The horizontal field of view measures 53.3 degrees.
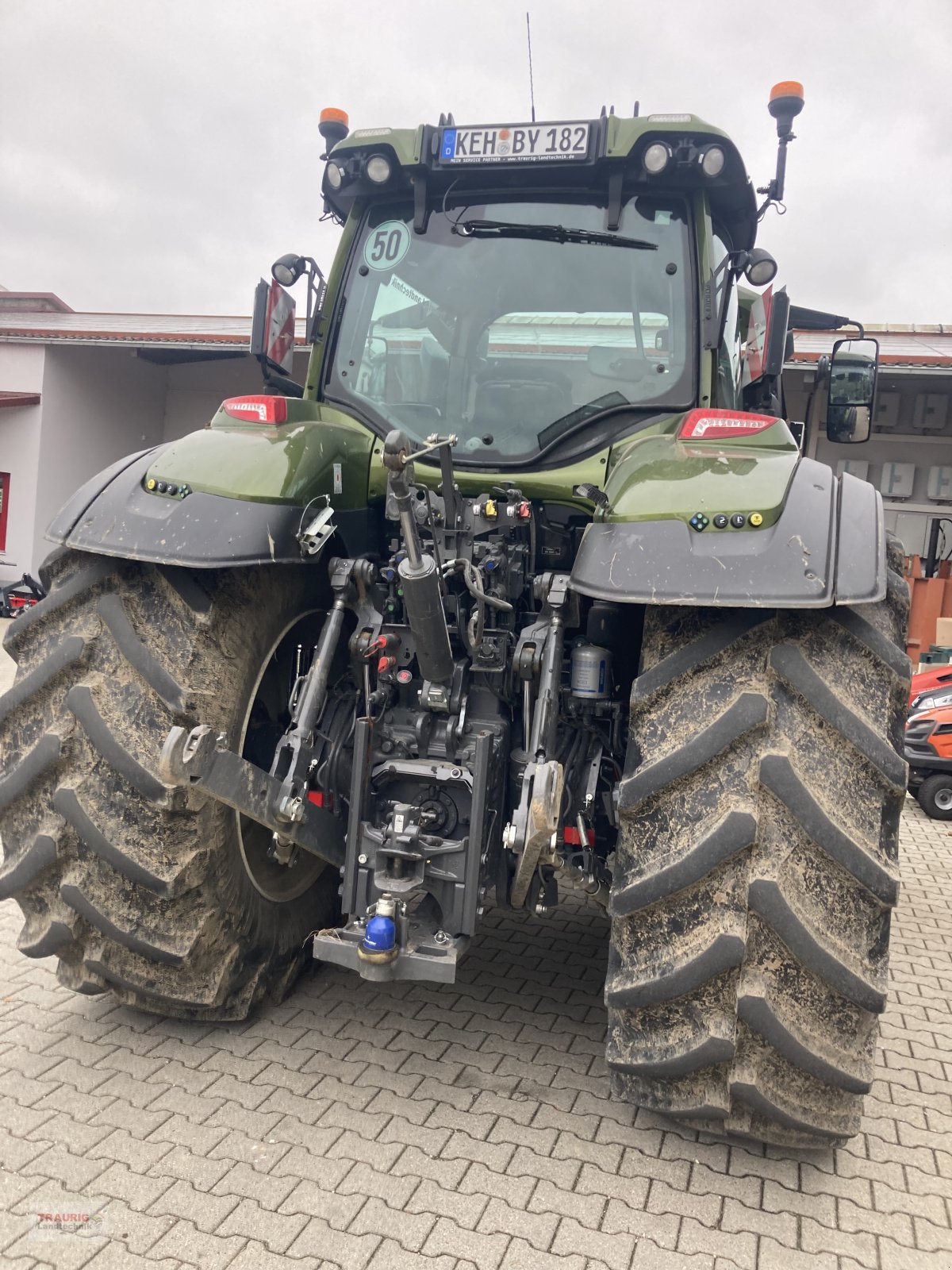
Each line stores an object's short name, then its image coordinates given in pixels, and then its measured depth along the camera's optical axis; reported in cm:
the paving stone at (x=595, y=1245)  199
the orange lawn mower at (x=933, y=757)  677
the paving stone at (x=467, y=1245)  196
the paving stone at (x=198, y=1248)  193
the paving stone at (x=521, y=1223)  203
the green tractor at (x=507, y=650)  207
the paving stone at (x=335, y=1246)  195
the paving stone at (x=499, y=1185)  217
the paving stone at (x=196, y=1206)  204
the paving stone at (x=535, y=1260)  195
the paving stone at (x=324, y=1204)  207
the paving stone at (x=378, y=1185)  214
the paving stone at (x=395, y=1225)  201
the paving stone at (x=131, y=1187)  209
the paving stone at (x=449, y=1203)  209
